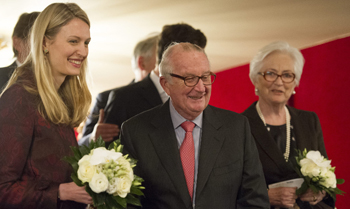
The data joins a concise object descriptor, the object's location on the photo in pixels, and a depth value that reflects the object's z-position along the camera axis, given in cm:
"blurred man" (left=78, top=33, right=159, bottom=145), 357
